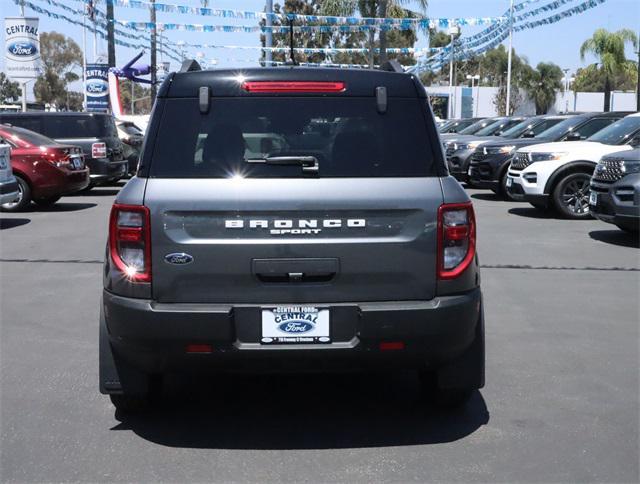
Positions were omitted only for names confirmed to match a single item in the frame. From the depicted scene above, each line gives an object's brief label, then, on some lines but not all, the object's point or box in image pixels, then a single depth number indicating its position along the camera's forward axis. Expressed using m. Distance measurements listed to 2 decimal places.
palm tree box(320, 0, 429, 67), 36.16
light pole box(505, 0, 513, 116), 28.84
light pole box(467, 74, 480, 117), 69.04
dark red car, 14.67
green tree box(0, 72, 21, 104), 102.31
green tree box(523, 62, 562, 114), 68.69
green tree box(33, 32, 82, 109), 91.38
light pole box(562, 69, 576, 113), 65.75
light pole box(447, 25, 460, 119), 33.48
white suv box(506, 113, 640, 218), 13.75
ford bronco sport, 3.91
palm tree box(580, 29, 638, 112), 46.03
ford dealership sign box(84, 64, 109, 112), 33.94
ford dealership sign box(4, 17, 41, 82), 23.41
